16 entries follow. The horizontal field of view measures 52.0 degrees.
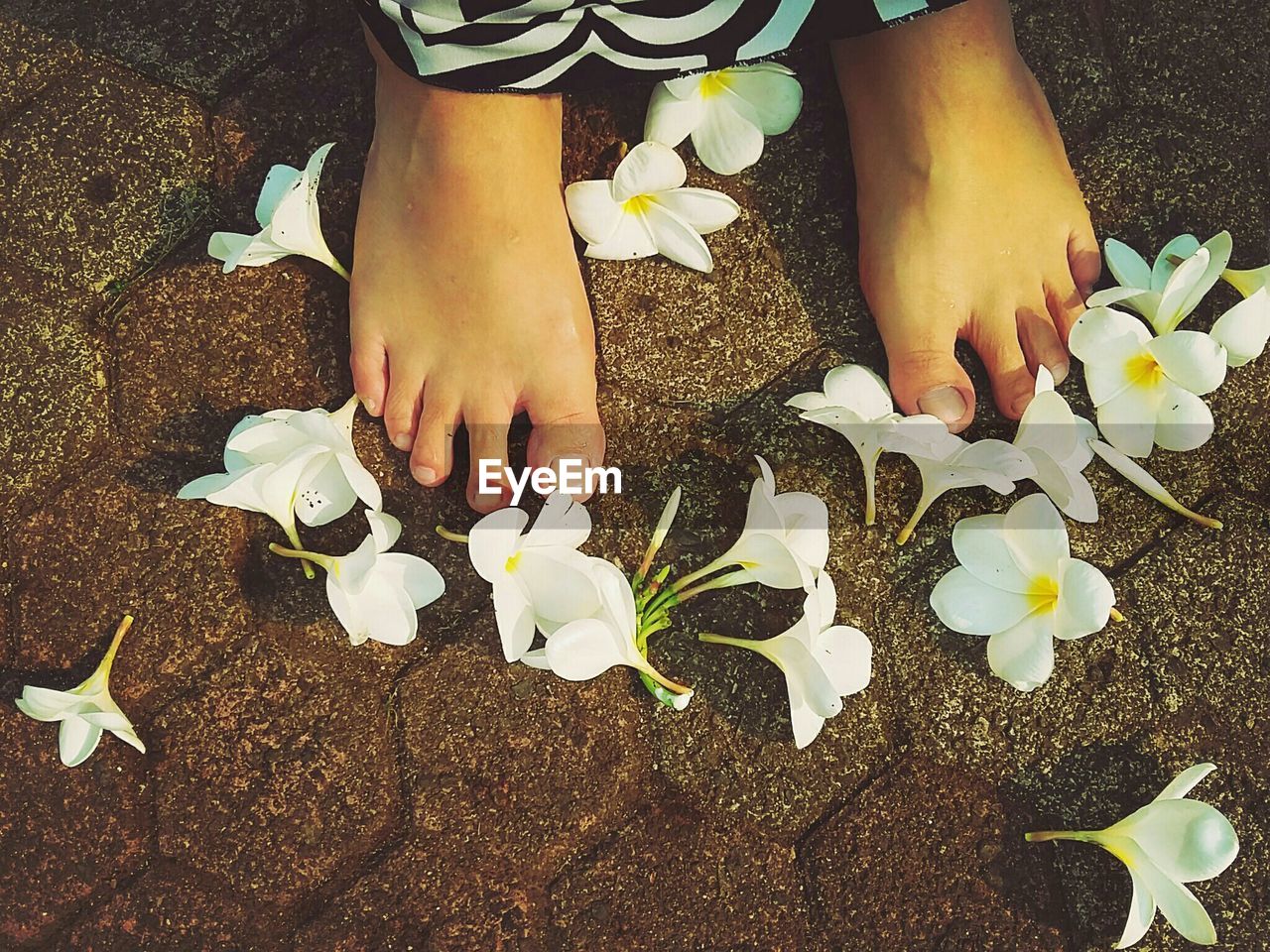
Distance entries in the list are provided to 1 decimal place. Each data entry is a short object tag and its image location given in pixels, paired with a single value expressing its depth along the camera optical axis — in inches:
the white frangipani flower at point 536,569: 16.9
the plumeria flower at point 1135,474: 18.1
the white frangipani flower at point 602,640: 16.5
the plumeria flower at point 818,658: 17.1
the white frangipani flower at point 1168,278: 17.5
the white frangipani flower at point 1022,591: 17.0
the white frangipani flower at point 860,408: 18.0
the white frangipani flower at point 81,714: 17.7
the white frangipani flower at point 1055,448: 17.3
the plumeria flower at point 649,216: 18.6
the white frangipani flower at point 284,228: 18.0
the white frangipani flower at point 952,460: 17.3
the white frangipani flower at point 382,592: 17.6
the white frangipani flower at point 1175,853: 16.8
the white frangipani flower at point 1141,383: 17.4
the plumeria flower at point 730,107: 19.0
